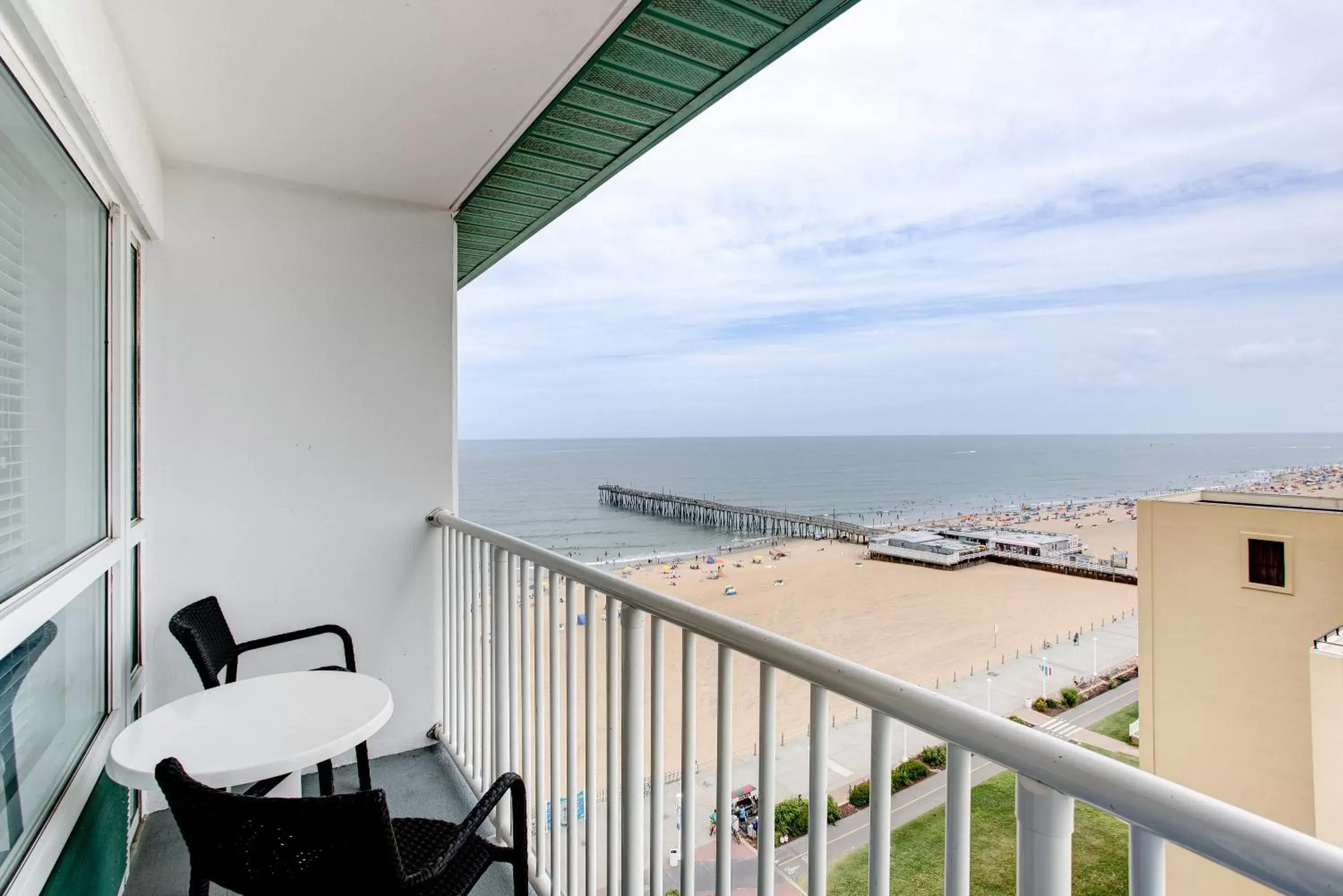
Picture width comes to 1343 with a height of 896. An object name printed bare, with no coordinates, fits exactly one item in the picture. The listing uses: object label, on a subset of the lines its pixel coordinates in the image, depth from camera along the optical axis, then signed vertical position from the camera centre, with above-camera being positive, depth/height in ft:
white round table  4.62 -2.30
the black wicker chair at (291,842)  3.18 -2.04
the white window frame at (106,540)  3.94 -0.91
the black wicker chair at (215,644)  6.00 -2.20
